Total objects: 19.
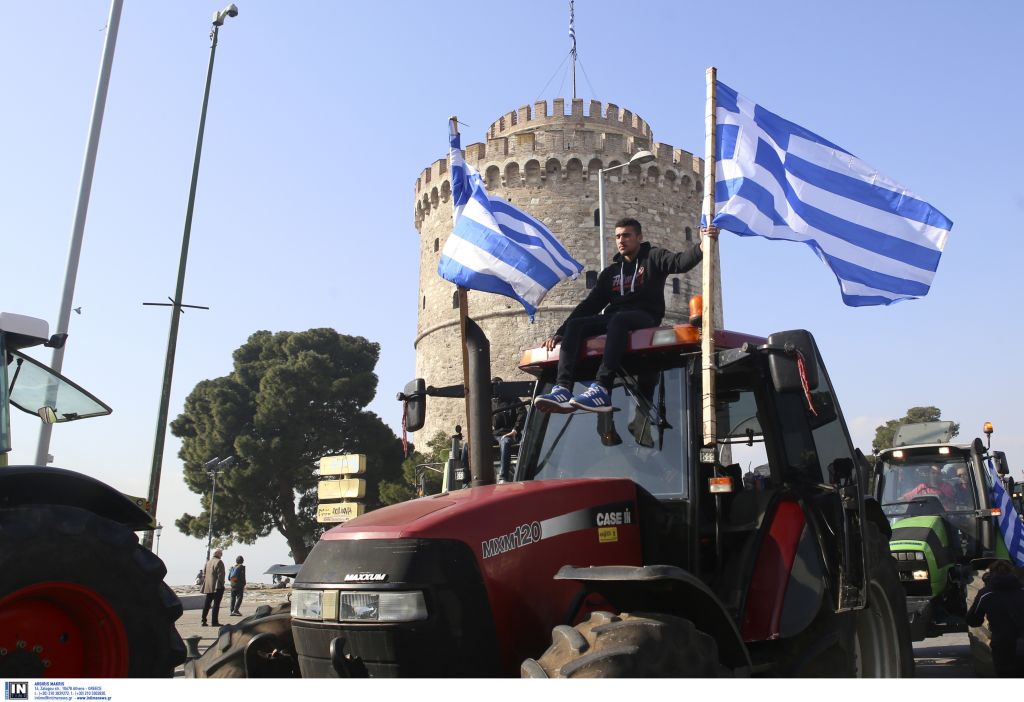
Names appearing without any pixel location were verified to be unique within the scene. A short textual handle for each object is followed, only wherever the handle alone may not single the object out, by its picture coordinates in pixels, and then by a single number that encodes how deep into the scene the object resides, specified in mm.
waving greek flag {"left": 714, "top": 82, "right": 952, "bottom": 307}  5332
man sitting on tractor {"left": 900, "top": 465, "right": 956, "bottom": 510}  10002
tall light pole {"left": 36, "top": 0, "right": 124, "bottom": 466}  9859
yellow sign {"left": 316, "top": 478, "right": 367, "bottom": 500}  13419
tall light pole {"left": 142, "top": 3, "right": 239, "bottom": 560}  14969
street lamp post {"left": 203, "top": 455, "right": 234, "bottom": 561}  21188
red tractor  3256
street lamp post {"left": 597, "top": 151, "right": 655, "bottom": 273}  15969
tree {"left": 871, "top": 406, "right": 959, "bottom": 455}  53203
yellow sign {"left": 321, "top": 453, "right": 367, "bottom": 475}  13798
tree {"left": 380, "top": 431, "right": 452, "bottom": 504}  34344
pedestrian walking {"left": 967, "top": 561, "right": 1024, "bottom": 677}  6195
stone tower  41031
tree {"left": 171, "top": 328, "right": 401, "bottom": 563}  38531
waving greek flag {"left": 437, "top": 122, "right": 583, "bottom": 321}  7090
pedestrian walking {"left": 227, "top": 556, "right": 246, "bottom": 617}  18625
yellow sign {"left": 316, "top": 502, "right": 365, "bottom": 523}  13328
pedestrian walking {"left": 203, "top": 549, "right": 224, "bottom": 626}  15680
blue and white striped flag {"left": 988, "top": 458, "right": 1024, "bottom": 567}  9156
